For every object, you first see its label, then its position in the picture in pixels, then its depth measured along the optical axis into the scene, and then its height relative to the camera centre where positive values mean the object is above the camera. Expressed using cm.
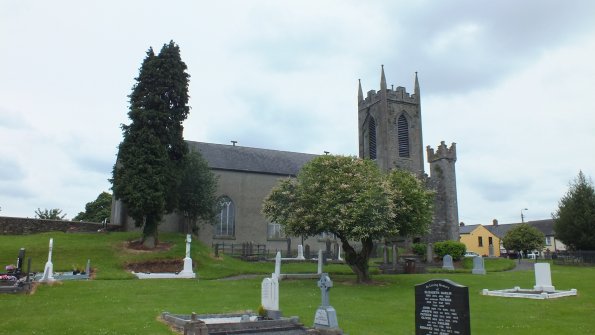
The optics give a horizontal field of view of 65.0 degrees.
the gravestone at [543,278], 2158 -184
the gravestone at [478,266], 3381 -200
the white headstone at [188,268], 2802 -176
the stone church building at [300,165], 4741 +780
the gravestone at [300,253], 4004 -124
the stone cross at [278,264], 2713 -147
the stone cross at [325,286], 1341 -139
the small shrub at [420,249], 4586 -104
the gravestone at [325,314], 1276 -207
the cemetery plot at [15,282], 1934 -181
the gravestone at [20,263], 2192 -115
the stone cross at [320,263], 3002 -156
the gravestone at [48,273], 2248 -168
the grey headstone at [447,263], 3734 -197
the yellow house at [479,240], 7756 -27
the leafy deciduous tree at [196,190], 3841 +397
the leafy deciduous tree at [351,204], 2408 +190
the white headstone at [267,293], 1523 -176
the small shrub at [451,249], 4350 -99
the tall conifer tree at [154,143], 3158 +677
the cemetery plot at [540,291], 2014 -238
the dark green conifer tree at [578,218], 4362 +195
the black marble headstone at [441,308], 873 -136
